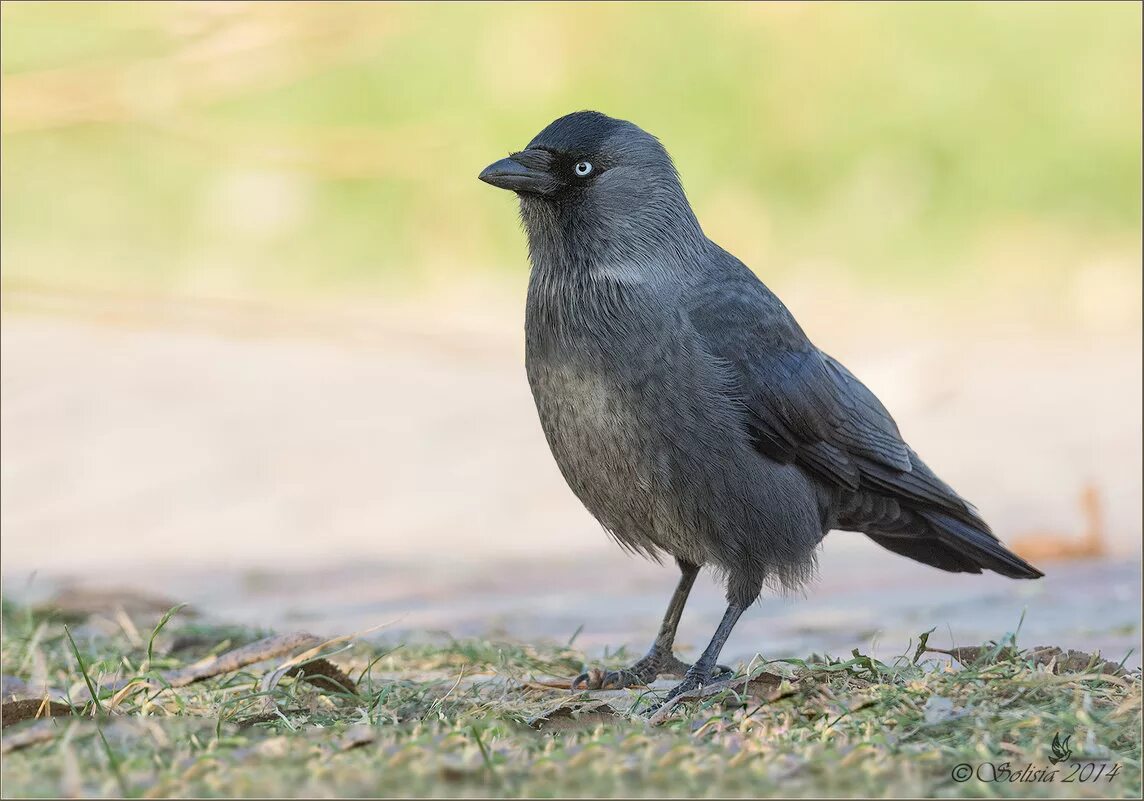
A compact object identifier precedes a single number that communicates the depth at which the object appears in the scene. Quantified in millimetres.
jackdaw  8586
